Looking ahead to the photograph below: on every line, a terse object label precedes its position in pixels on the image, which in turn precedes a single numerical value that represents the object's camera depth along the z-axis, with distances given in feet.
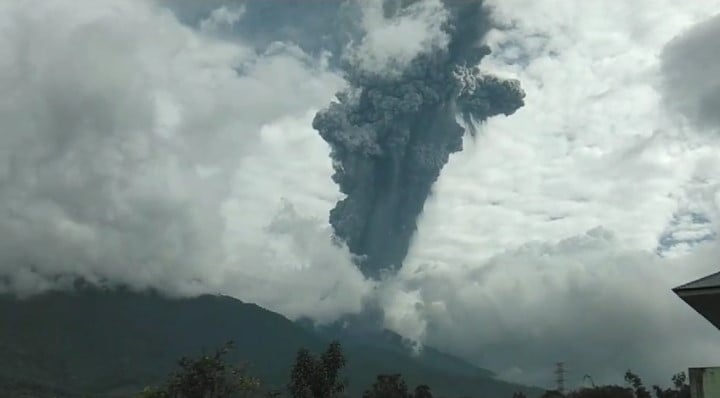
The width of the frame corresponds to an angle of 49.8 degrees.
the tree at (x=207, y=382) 170.60
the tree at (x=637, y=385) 295.69
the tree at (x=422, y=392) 319.68
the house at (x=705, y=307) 47.16
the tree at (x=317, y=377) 195.83
